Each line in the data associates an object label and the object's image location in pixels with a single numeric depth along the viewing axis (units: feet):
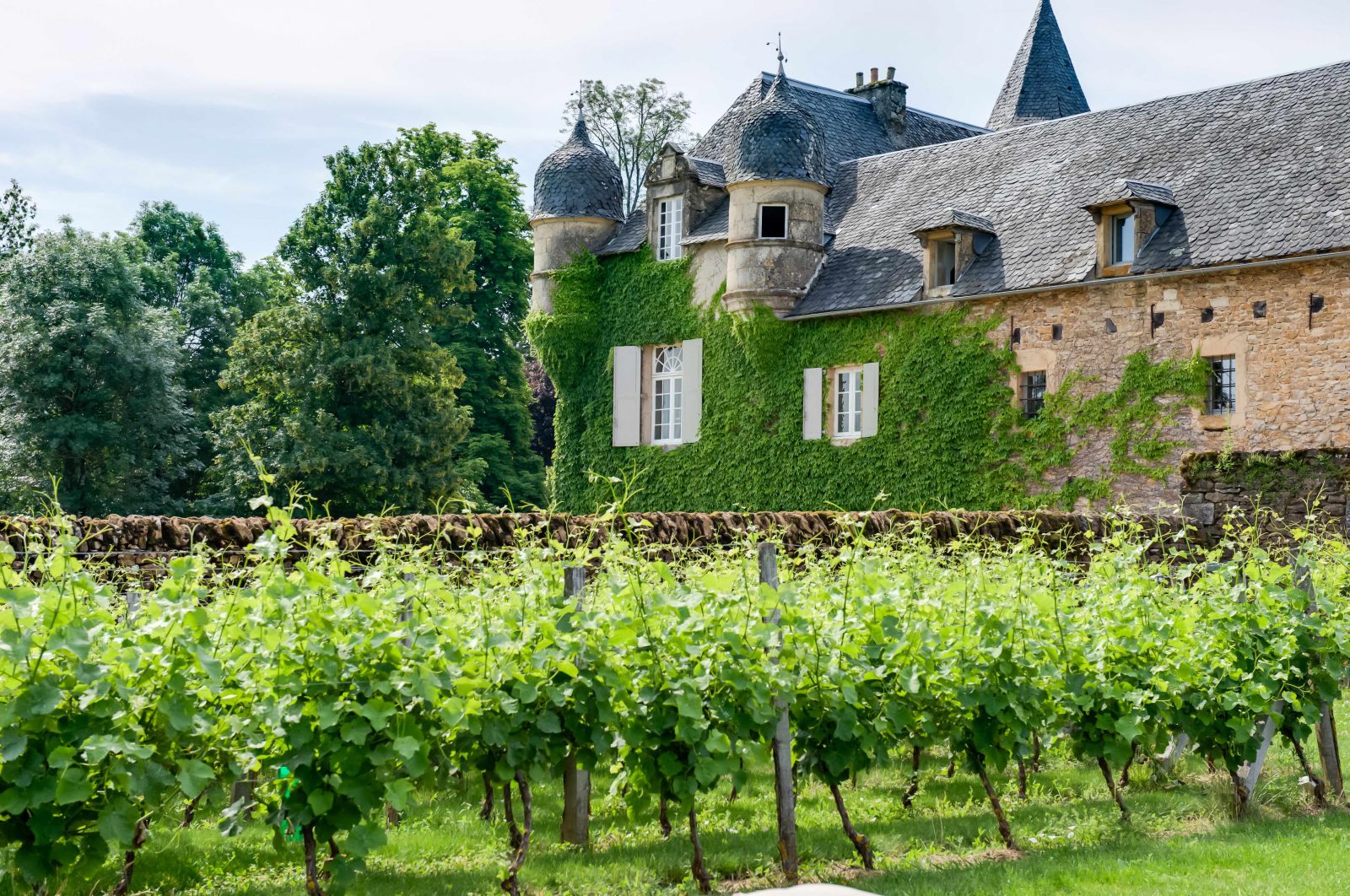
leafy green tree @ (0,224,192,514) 106.22
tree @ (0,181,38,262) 127.44
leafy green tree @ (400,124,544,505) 117.91
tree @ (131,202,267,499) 123.54
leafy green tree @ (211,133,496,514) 98.53
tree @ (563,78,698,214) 134.72
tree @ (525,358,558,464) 139.23
